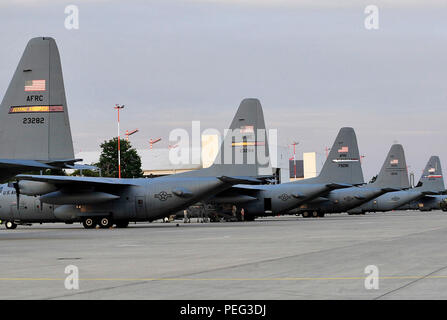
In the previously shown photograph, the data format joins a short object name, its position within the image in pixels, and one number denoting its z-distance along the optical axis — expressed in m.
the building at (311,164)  170.50
